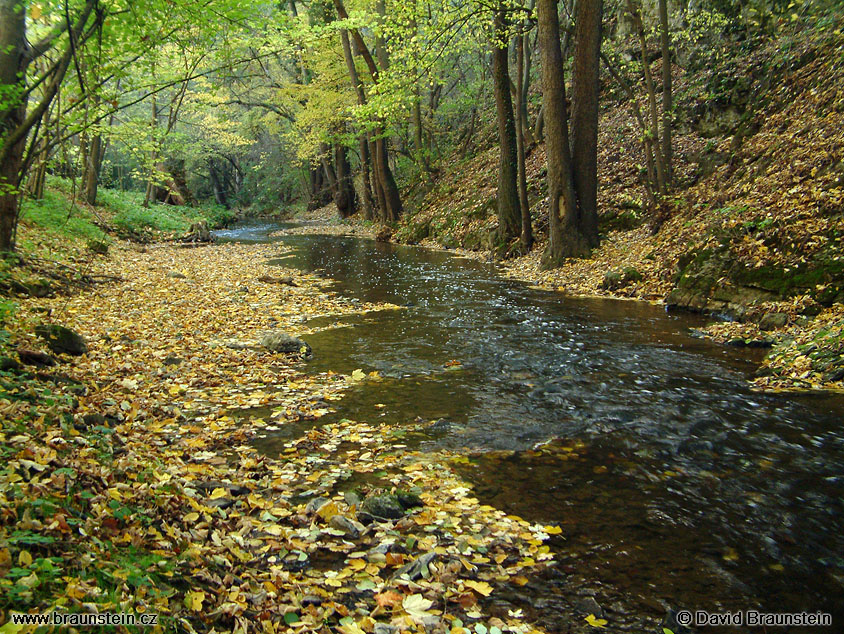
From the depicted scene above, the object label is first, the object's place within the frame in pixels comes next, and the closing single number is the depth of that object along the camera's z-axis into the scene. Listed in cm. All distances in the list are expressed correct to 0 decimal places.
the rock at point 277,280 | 1373
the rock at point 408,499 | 399
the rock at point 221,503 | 375
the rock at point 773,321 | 770
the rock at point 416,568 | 317
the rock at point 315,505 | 382
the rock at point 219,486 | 398
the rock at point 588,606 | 293
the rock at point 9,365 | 485
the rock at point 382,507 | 384
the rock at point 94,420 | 451
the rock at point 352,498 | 396
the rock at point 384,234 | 2434
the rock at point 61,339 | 638
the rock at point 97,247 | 1463
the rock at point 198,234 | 2439
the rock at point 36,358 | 543
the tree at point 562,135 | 1318
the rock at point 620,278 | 1150
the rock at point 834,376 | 602
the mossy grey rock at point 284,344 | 788
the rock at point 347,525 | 362
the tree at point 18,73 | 643
